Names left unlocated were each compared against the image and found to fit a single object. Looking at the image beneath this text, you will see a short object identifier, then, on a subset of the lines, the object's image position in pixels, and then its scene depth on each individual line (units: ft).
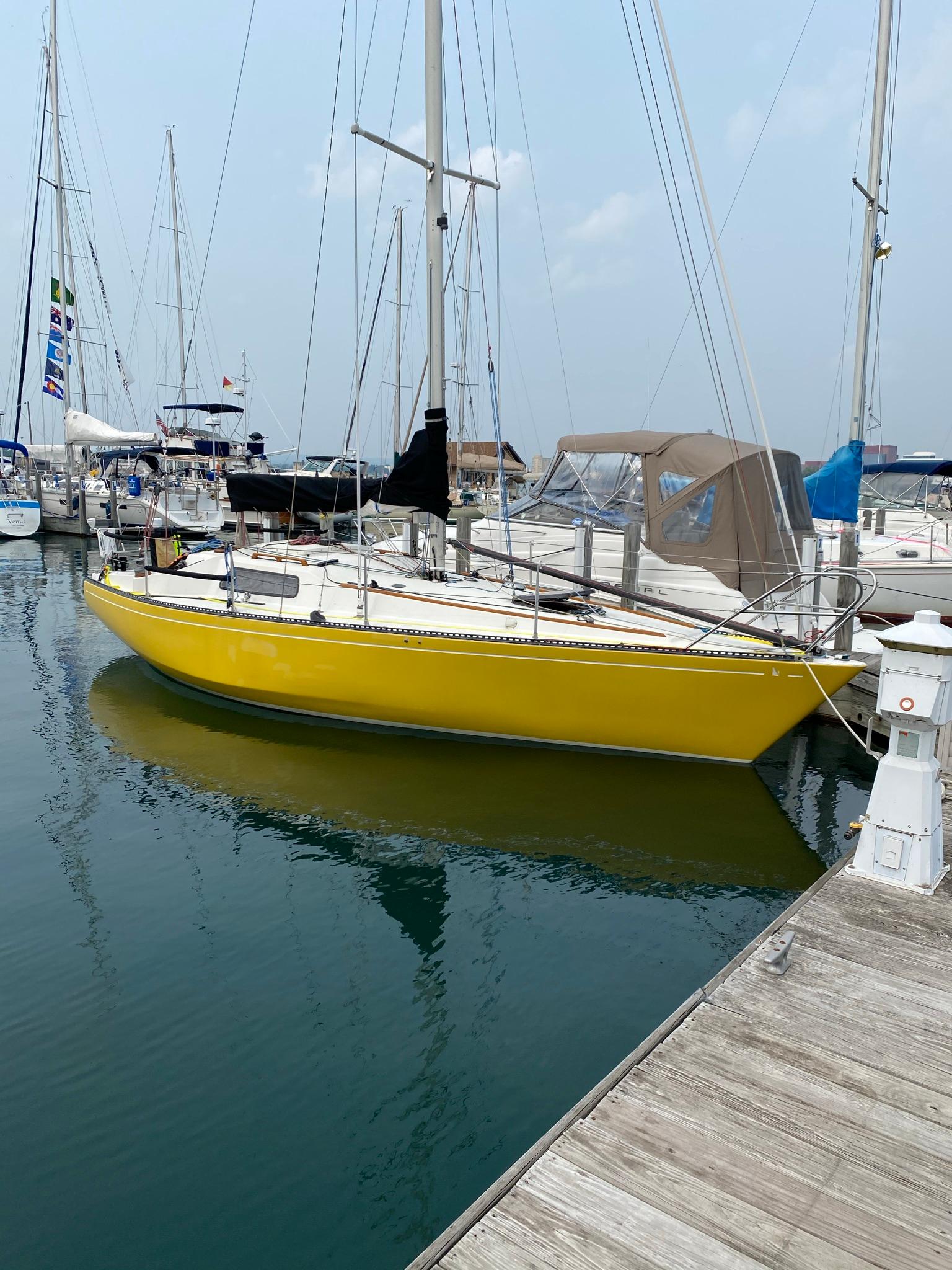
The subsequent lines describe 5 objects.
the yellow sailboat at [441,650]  24.03
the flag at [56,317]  89.66
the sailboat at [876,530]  35.14
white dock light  14.14
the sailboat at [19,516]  88.58
